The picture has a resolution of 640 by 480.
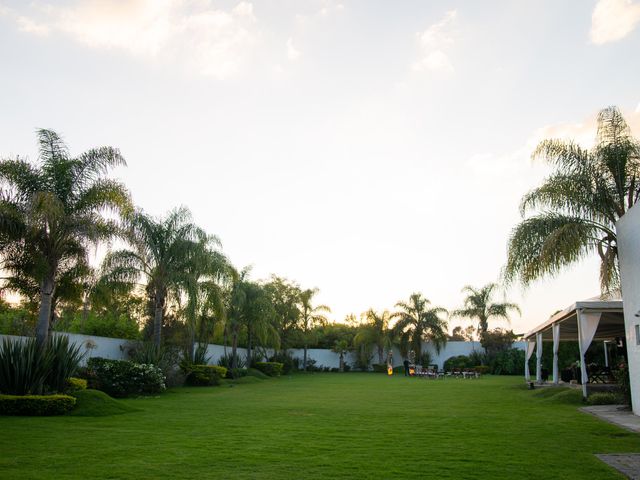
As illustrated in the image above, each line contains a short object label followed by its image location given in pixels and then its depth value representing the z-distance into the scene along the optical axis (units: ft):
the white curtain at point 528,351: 76.44
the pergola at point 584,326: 46.57
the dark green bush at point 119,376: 52.65
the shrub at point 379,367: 139.44
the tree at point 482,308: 130.52
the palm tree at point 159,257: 64.03
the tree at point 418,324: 132.67
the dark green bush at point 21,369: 37.11
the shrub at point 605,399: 43.16
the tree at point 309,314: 132.57
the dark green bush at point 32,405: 35.22
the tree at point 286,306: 126.66
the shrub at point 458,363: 127.13
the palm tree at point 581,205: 42.55
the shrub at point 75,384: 41.55
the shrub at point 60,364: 40.14
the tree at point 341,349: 146.00
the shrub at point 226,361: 93.97
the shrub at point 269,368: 106.11
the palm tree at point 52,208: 41.78
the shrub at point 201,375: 73.20
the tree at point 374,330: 138.21
